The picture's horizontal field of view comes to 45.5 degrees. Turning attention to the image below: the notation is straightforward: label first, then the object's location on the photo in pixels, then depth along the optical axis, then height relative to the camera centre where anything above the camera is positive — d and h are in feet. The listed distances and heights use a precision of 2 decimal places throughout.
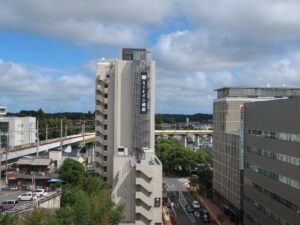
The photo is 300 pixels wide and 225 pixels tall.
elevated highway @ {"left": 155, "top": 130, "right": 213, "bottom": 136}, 450.50 -15.01
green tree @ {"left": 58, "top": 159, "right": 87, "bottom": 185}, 175.59 -26.08
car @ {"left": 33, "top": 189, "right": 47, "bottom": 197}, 159.27 -33.39
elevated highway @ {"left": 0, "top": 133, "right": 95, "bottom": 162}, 242.72 -21.36
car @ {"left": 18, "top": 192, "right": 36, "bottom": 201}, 151.91 -33.16
